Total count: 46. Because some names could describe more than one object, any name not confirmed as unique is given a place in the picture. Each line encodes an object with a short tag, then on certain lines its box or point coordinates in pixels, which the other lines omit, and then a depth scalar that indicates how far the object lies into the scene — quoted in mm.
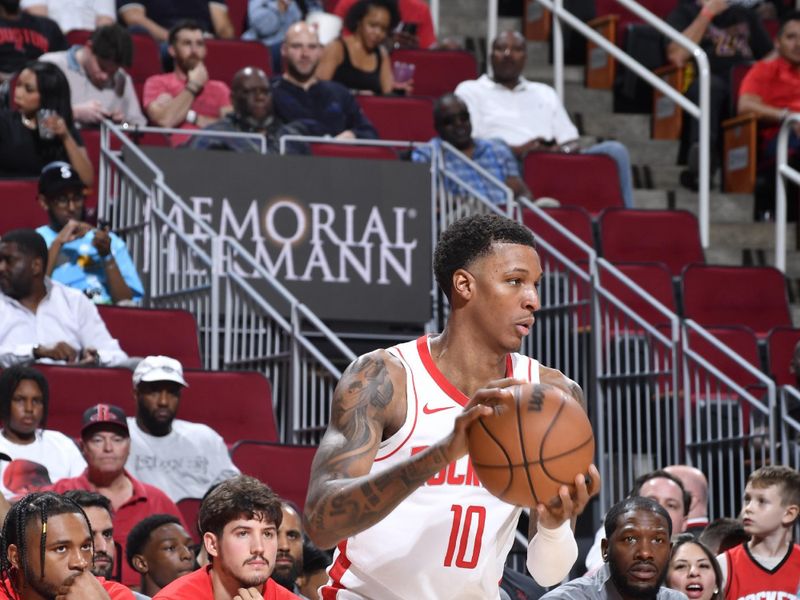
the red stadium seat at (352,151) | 22531
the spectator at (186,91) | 22531
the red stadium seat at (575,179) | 23641
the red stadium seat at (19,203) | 19734
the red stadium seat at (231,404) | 17719
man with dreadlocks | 9945
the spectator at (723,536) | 15539
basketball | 7504
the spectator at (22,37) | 22812
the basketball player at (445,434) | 8352
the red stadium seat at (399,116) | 24531
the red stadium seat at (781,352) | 20672
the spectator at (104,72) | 21953
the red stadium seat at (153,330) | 18344
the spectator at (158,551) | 13461
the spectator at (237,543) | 10891
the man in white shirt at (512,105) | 24641
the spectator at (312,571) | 14047
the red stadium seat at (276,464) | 16375
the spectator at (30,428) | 15109
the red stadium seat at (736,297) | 21797
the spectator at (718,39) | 26297
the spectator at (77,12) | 25234
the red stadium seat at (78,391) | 16891
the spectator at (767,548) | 14477
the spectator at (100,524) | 12656
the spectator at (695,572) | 13727
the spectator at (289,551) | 13414
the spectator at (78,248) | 18562
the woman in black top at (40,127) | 19969
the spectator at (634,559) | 12594
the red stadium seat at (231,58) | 24969
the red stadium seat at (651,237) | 22406
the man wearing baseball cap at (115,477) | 14851
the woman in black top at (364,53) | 24937
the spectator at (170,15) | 25703
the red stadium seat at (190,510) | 15453
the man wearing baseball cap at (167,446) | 16375
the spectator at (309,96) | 23047
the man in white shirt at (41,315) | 17172
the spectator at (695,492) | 16422
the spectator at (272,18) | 26500
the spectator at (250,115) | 21437
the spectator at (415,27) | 27594
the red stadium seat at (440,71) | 26641
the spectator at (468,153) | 22141
